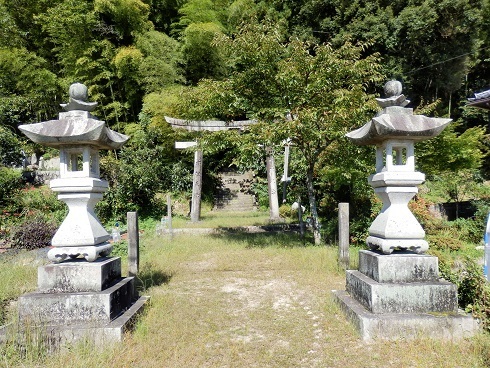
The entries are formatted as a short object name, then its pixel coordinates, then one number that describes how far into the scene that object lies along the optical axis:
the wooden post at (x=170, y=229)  8.88
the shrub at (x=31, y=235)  7.61
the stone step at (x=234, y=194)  15.88
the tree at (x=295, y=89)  6.25
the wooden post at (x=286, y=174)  11.88
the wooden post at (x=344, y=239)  5.41
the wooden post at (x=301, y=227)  8.73
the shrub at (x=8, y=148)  11.38
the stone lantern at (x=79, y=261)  3.07
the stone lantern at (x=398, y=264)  3.07
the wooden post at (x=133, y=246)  5.27
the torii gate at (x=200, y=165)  10.41
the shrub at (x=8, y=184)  10.42
